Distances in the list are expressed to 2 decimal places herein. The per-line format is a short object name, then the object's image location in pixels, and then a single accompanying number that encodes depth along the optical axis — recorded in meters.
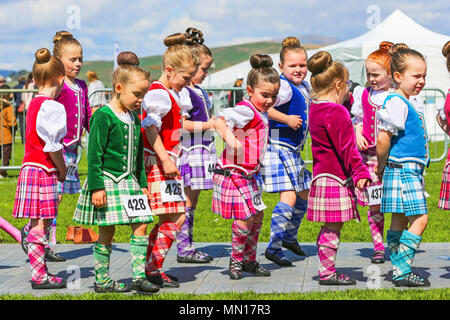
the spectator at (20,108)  41.27
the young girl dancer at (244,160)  11.63
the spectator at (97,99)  29.57
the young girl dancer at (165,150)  11.12
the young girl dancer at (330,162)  11.13
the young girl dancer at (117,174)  10.48
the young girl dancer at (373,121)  13.43
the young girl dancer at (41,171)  11.10
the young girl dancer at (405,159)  11.12
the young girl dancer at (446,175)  11.84
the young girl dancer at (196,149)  13.42
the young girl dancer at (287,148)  13.15
